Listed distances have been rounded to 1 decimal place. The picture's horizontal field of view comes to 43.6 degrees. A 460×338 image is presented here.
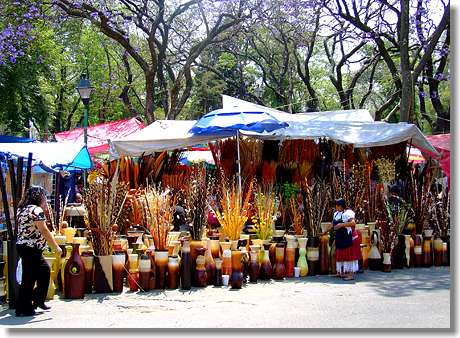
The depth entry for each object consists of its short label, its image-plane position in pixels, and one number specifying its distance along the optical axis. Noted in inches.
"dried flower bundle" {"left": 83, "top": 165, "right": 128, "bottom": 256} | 244.1
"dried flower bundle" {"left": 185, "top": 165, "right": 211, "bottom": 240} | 263.4
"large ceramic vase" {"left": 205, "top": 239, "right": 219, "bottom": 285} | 253.0
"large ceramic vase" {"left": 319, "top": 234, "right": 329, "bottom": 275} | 279.4
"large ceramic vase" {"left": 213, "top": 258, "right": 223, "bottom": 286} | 252.1
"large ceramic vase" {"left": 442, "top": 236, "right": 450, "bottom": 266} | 304.5
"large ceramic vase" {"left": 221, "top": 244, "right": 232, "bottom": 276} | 255.4
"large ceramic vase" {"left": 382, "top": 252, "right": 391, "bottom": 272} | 285.7
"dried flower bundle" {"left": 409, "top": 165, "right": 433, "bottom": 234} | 311.0
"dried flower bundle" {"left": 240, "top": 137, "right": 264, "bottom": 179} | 375.9
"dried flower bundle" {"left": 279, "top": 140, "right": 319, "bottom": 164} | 382.9
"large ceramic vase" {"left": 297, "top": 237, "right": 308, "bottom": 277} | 274.4
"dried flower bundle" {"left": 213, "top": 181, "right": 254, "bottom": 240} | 265.7
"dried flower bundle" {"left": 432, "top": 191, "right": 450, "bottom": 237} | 312.3
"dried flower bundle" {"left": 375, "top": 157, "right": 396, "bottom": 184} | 340.8
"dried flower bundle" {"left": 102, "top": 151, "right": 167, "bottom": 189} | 390.3
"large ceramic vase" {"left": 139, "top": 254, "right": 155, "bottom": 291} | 243.1
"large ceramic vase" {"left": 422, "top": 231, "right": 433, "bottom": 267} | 302.0
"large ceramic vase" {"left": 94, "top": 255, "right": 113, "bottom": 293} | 240.8
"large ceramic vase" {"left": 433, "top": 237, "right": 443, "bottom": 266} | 304.3
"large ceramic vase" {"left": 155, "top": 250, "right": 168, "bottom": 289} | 246.5
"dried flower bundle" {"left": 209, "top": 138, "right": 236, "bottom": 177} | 383.2
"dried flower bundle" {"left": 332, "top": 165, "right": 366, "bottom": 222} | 300.8
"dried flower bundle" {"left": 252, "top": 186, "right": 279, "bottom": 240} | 284.8
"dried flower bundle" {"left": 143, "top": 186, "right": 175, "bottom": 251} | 252.2
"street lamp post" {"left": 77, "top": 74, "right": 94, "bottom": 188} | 474.6
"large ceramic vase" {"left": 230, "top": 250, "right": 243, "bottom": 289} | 247.0
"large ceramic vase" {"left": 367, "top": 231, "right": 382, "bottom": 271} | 290.8
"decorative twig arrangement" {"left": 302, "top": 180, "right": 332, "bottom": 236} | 286.8
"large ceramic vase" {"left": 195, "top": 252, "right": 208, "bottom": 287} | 249.6
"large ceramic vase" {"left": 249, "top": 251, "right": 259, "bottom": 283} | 257.9
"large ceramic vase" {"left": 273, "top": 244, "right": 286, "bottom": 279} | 265.4
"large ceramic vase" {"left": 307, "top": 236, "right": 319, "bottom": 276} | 277.0
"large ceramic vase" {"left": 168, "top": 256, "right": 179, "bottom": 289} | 246.5
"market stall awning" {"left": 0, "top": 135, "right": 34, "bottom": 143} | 526.8
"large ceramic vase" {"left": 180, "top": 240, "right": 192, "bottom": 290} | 245.8
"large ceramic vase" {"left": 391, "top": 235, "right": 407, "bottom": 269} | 295.6
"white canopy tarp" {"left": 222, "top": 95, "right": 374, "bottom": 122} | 418.8
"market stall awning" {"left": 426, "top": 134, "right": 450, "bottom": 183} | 398.9
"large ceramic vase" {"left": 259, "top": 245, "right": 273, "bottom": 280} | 263.9
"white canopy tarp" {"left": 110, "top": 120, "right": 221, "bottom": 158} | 355.3
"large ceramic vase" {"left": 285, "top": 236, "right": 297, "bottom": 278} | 272.5
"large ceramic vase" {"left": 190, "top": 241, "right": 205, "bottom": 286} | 251.9
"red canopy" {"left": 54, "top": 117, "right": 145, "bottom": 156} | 655.8
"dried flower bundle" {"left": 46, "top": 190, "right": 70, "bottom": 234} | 264.8
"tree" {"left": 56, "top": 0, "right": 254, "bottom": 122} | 516.1
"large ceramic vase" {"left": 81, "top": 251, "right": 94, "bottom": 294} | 240.8
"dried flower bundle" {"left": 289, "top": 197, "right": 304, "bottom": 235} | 293.7
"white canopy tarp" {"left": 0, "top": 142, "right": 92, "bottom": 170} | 350.3
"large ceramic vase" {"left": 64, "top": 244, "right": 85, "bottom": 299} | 231.8
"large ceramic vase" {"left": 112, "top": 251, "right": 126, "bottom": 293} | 241.9
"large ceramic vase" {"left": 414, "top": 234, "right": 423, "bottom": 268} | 299.3
